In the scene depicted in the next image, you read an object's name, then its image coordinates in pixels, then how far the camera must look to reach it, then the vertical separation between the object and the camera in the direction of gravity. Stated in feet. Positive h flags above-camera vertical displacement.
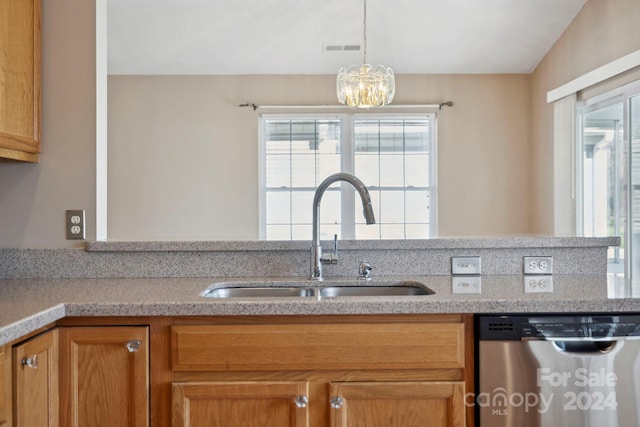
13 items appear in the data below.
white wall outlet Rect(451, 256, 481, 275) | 6.37 -0.60
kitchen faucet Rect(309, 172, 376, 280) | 6.05 -0.33
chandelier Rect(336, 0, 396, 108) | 12.50 +3.00
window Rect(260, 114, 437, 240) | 18.54 +1.70
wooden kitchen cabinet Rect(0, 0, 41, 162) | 5.43 +1.45
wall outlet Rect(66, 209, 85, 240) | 6.31 -0.09
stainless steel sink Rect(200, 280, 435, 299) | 6.01 -0.83
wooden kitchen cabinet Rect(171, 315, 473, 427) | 4.60 -1.34
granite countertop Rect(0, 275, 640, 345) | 4.56 -0.76
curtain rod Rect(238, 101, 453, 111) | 18.12 +3.73
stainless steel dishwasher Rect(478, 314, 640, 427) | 4.58 -1.36
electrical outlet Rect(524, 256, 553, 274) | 6.38 -0.60
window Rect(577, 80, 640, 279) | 13.08 +1.15
